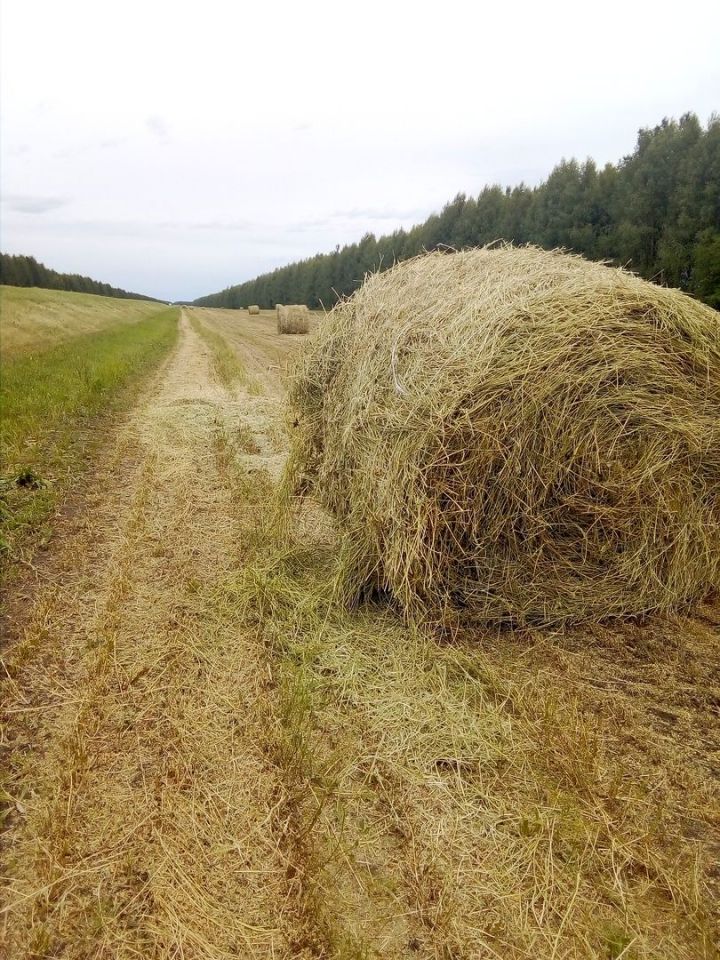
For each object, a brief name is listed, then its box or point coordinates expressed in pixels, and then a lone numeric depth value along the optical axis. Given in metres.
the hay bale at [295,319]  26.19
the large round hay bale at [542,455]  3.67
